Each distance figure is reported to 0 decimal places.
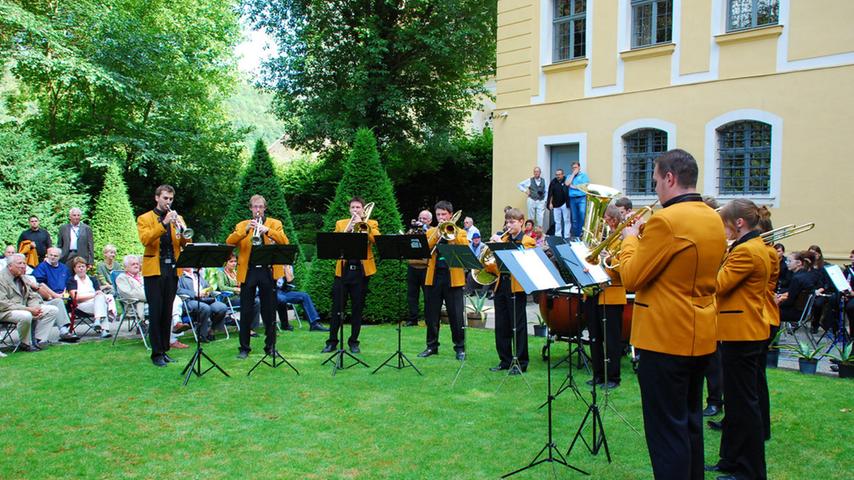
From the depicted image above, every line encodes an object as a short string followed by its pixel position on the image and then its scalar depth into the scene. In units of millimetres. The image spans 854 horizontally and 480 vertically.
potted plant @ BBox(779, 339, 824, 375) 8641
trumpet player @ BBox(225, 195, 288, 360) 9211
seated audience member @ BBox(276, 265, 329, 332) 12124
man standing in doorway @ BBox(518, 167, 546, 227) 17594
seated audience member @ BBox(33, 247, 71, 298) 11469
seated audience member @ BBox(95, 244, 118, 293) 12766
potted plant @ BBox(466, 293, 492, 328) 12812
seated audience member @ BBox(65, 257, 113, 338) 11484
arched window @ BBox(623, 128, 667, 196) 16297
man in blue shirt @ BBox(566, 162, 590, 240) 16703
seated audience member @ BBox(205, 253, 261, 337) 12375
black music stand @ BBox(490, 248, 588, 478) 5254
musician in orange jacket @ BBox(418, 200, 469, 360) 9344
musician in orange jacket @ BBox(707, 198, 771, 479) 4855
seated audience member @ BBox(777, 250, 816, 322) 10391
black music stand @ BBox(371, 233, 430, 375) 8562
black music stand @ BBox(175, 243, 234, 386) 8031
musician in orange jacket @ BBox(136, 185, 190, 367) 8633
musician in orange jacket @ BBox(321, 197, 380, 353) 9406
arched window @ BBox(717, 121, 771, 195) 14672
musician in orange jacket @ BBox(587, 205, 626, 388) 7355
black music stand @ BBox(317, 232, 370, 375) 8531
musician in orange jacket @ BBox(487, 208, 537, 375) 8492
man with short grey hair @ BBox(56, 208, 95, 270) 14195
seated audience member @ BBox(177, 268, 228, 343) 11016
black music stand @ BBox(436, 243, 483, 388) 8109
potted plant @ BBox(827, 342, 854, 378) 8367
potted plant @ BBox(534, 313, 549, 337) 11227
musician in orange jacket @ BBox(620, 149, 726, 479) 3854
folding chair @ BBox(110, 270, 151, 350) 10797
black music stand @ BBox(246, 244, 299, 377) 8541
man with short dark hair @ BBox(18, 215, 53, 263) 13992
